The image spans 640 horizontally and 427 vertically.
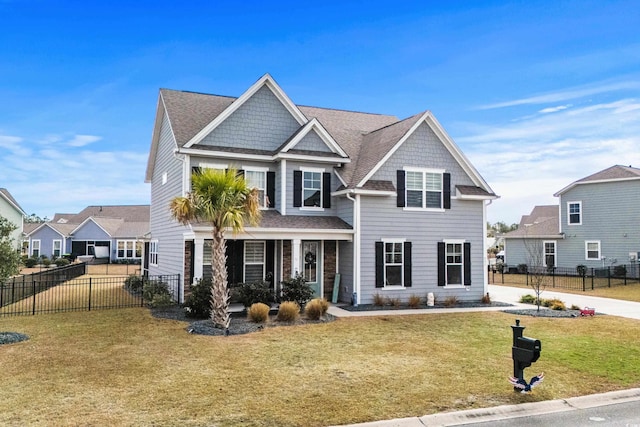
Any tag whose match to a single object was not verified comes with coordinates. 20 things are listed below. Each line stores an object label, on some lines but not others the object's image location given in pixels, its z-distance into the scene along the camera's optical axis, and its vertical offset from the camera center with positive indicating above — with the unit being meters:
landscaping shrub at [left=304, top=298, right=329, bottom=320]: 14.76 -2.21
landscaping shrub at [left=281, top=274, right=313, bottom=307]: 16.41 -1.80
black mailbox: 7.40 -1.79
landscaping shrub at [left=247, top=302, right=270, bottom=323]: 14.10 -2.20
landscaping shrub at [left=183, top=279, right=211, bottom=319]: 14.97 -1.95
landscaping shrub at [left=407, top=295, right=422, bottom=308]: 18.20 -2.43
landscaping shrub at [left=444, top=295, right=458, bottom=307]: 18.78 -2.51
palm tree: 13.14 +0.90
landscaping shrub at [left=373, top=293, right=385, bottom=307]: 18.16 -2.38
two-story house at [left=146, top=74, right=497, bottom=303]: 18.22 +1.72
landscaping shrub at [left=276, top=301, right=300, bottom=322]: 14.38 -2.25
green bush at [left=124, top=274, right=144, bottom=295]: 22.30 -2.21
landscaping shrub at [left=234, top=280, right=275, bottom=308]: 16.30 -1.88
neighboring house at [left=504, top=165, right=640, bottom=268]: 32.03 +1.09
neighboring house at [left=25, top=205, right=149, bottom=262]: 50.84 -0.03
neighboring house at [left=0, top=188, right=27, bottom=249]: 42.59 +3.13
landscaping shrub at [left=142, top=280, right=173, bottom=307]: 16.50 -1.98
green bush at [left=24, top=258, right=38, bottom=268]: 44.72 -2.08
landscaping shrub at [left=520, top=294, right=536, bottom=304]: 20.23 -2.61
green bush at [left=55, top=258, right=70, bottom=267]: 45.76 -2.11
